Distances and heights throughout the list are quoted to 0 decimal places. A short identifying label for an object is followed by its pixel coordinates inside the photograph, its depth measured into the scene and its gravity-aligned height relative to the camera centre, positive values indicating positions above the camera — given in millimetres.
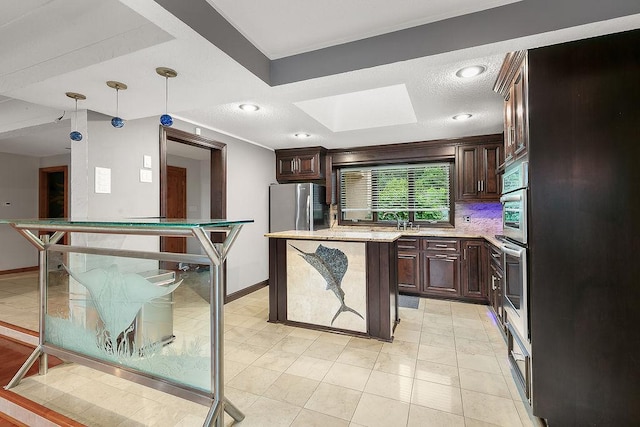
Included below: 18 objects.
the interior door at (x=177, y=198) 5973 +354
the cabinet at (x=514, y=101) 1746 +755
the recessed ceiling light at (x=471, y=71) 2125 +1058
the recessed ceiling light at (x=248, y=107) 2907 +1083
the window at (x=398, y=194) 4621 +342
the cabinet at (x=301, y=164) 4809 +849
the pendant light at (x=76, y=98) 2264 +927
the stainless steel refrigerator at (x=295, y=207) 4680 +129
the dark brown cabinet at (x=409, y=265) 4219 -742
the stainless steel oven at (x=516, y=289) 1733 -497
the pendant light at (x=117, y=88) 2088 +935
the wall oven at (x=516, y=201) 1748 +82
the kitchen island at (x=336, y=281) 2857 -692
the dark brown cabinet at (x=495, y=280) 2861 -717
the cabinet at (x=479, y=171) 4016 +595
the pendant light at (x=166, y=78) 1911 +942
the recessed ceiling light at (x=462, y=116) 3221 +1080
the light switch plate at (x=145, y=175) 2964 +409
